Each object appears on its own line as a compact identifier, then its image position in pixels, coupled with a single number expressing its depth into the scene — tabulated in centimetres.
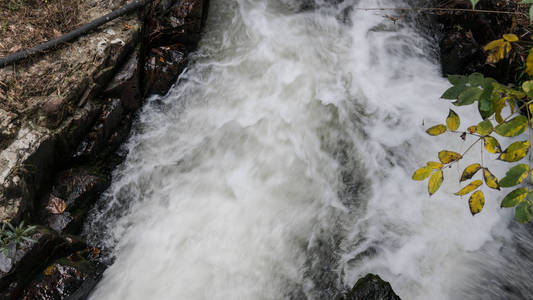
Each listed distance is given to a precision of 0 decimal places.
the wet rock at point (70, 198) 341
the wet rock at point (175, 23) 439
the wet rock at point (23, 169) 308
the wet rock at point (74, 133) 353
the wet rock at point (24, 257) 284
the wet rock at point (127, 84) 391
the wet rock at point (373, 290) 293
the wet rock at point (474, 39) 437
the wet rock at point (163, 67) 430
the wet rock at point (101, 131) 373
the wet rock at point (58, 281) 301
